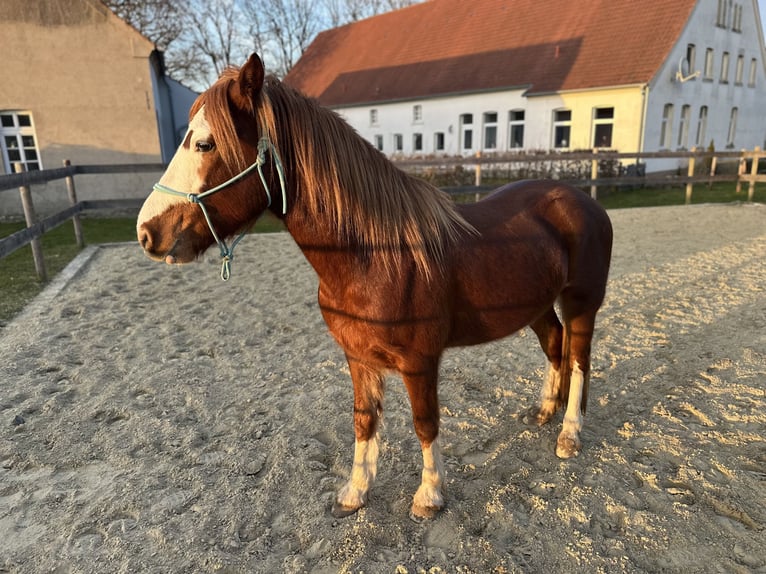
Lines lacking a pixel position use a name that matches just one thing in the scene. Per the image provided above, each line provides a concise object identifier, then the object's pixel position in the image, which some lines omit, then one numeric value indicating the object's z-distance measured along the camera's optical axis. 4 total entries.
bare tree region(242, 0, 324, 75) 43.50
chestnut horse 1.67
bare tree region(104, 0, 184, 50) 21.95
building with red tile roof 17.39
